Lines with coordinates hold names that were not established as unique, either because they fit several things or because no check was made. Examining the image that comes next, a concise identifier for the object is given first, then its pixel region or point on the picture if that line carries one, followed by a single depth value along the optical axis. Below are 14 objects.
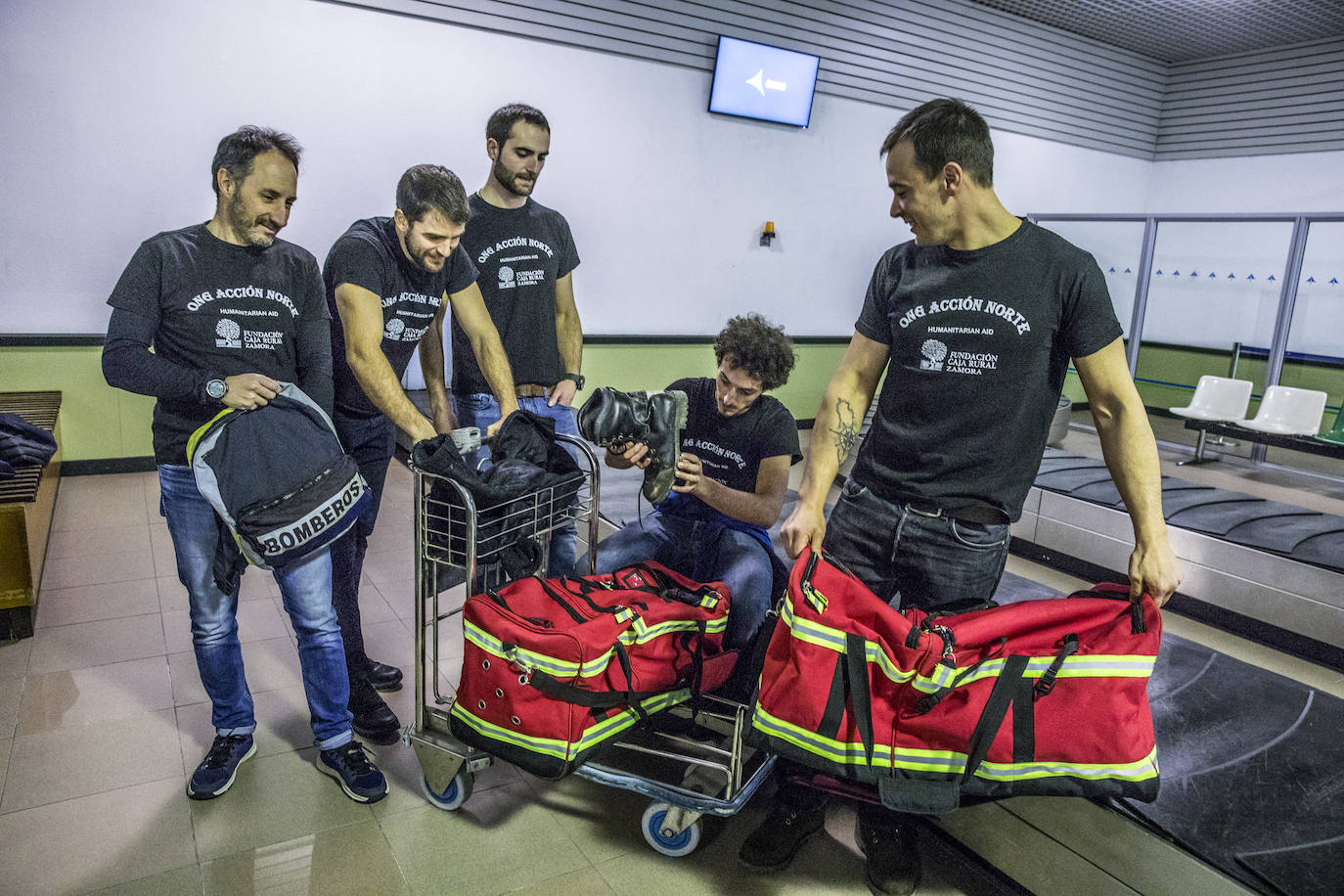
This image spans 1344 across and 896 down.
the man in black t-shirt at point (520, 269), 2.87
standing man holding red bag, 1.71
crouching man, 2.34
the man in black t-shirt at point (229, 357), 1.92
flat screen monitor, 6.64
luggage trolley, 1.95
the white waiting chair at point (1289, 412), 6.34
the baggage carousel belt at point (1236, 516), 3.57
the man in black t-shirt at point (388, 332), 2.21
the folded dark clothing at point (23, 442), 3.33
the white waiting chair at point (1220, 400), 6.86
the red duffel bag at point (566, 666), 1.83
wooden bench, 2.95
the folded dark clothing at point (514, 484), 1.88
